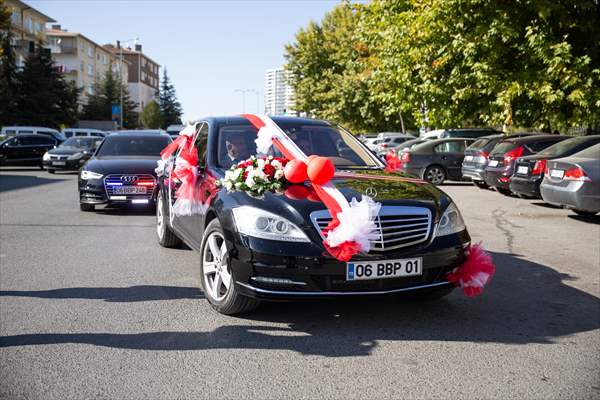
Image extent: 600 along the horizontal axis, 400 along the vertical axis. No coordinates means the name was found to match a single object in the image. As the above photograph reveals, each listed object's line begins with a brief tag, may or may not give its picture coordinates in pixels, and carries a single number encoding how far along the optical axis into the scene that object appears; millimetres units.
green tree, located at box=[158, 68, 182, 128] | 115375
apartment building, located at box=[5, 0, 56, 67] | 65688
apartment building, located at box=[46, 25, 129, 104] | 86269
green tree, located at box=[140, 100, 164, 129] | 100438
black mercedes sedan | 4398
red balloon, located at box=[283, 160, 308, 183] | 4934
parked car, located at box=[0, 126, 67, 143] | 29484
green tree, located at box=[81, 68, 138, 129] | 78500
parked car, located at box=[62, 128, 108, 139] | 37469
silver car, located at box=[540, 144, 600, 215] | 10234
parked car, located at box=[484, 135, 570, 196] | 15570
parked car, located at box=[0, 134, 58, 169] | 26250
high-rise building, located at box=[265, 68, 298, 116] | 185625
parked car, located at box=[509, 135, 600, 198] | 13227
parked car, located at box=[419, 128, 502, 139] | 24638
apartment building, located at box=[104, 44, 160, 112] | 124812
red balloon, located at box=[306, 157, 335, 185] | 4918
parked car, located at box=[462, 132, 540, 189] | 17609
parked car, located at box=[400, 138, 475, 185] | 20266
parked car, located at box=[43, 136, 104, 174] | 24203
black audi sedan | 11203
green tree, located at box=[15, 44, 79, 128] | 51469
